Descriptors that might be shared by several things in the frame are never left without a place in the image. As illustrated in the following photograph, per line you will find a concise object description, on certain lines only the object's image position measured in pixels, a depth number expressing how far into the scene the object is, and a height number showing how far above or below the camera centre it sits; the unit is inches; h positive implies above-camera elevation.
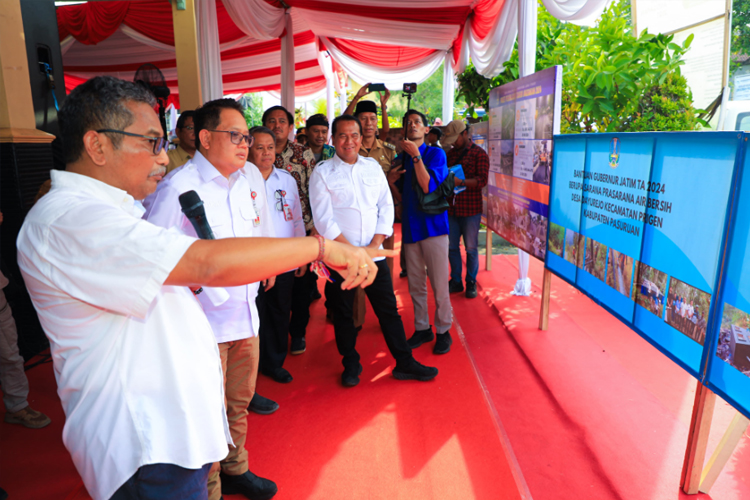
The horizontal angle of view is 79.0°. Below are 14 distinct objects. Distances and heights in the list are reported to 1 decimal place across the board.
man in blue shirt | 127.2 -21.6
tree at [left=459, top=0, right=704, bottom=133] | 133.4 +26.0
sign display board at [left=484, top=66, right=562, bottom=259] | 132.7 +0.9
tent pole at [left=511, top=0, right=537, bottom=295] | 153.3 +40.5
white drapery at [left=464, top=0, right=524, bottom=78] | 184.5 +49.8
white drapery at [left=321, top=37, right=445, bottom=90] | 384.5 +78.6
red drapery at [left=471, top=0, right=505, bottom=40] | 202.2 +65.6
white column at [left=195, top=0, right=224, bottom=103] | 194.1 +44.8
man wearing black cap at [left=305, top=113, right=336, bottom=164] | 154.6 +6.8
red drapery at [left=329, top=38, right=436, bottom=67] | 378.6 +88.0
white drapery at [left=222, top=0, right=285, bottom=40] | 225.0 +71.6
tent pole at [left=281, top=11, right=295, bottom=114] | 269.7 +50.3
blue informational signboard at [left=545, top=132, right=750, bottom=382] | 69.5 -14.2
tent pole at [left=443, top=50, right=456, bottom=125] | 319.9 +49.3
